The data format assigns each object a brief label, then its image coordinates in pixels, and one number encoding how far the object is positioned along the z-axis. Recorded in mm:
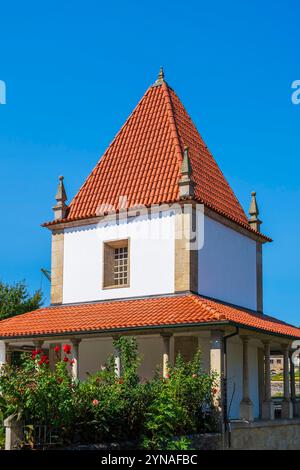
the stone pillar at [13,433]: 13305
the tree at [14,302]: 40156
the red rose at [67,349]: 16000
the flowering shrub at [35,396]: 13742
